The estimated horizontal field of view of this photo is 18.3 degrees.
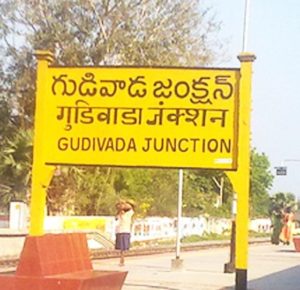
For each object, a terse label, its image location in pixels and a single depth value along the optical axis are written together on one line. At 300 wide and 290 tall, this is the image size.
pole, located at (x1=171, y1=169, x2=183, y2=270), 21.19
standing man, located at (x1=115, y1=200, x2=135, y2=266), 22.16
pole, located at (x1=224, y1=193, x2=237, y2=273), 20.45
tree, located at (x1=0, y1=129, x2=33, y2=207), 37.24
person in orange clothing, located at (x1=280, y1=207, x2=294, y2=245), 39.56
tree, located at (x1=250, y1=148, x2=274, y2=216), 89.56
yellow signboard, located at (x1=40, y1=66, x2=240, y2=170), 14.20
